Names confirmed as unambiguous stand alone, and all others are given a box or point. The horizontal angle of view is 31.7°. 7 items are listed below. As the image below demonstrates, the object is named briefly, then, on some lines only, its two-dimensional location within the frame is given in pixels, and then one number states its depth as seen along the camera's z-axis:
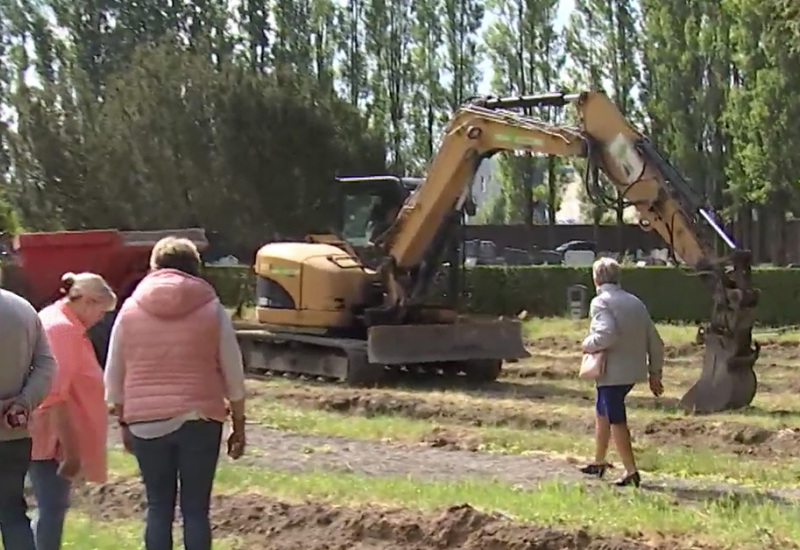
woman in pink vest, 6.88
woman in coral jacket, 7.11
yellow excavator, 16.11
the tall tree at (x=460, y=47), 61.75
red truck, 19.84
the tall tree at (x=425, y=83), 61.94
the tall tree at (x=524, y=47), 59.69
